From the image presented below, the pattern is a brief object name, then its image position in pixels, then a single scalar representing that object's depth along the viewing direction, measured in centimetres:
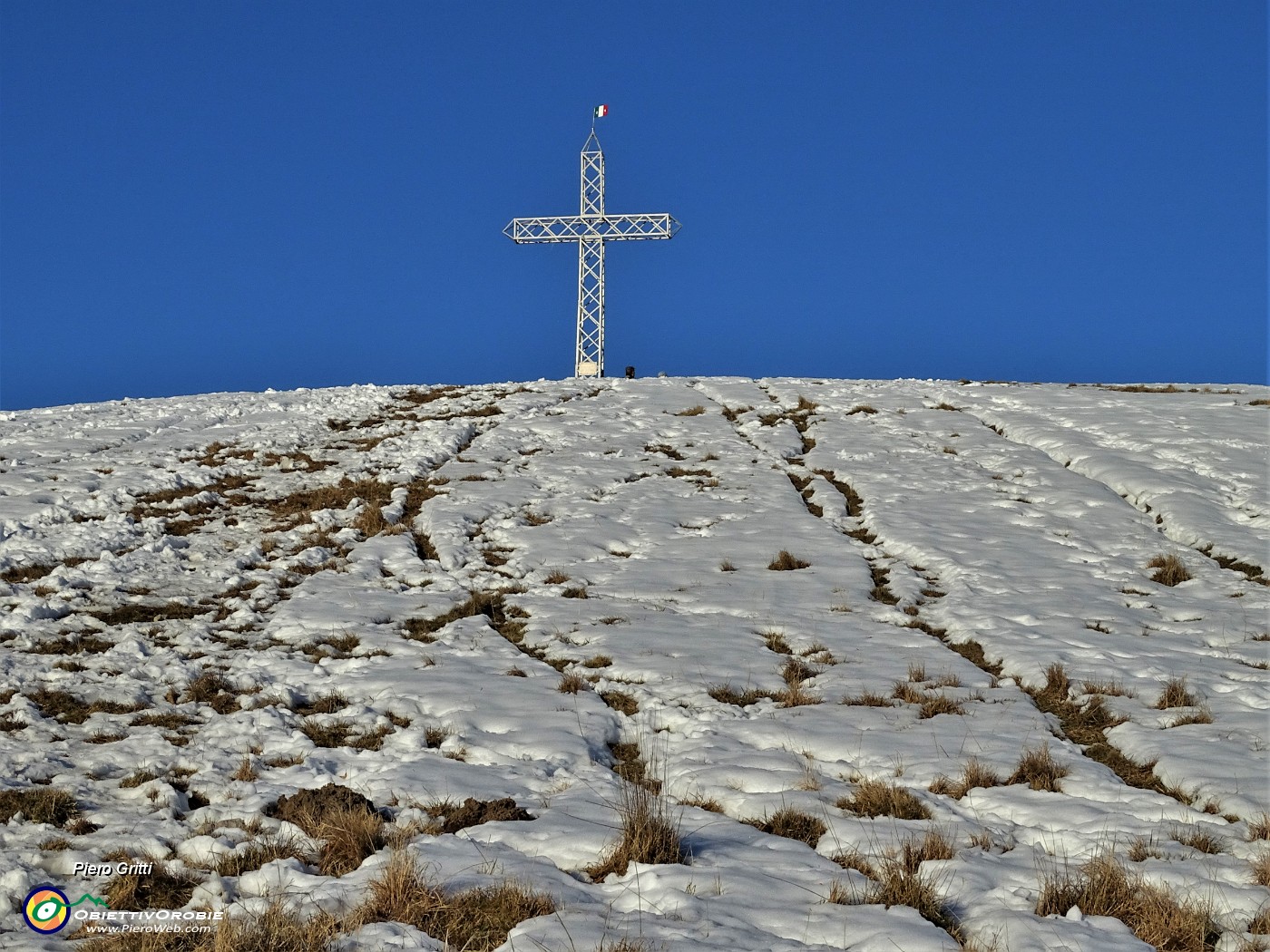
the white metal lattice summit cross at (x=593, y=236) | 9612
